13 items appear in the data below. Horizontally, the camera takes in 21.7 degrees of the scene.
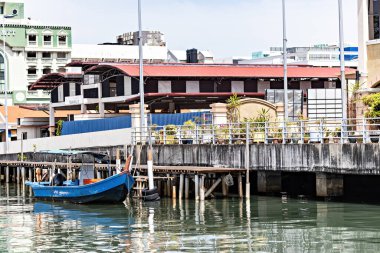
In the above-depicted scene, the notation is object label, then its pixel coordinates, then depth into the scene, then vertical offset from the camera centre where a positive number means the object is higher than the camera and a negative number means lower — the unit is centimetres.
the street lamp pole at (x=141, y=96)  6303 +285
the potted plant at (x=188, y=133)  6104 +45
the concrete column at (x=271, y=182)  5578 -245
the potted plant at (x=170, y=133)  6295 +47
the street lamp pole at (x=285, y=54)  6312 +546
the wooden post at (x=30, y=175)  7528 -245
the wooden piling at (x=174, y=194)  5631 -305
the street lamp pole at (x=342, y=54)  5353 +461
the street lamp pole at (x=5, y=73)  9310 +861
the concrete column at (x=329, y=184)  5116 -240
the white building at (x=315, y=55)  12311 +1202
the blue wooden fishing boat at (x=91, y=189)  5366 -268
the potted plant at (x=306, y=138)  5241 +0
